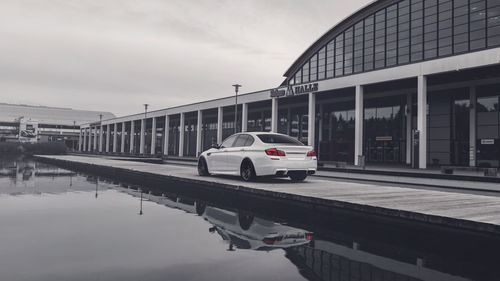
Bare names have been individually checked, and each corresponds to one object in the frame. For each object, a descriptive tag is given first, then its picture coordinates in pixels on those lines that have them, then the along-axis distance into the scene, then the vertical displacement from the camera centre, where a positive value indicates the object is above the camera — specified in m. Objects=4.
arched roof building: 30.69 +5.97
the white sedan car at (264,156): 10.52 -0.16
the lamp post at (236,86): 39.36 +6.58
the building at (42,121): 115.47 +7.49
